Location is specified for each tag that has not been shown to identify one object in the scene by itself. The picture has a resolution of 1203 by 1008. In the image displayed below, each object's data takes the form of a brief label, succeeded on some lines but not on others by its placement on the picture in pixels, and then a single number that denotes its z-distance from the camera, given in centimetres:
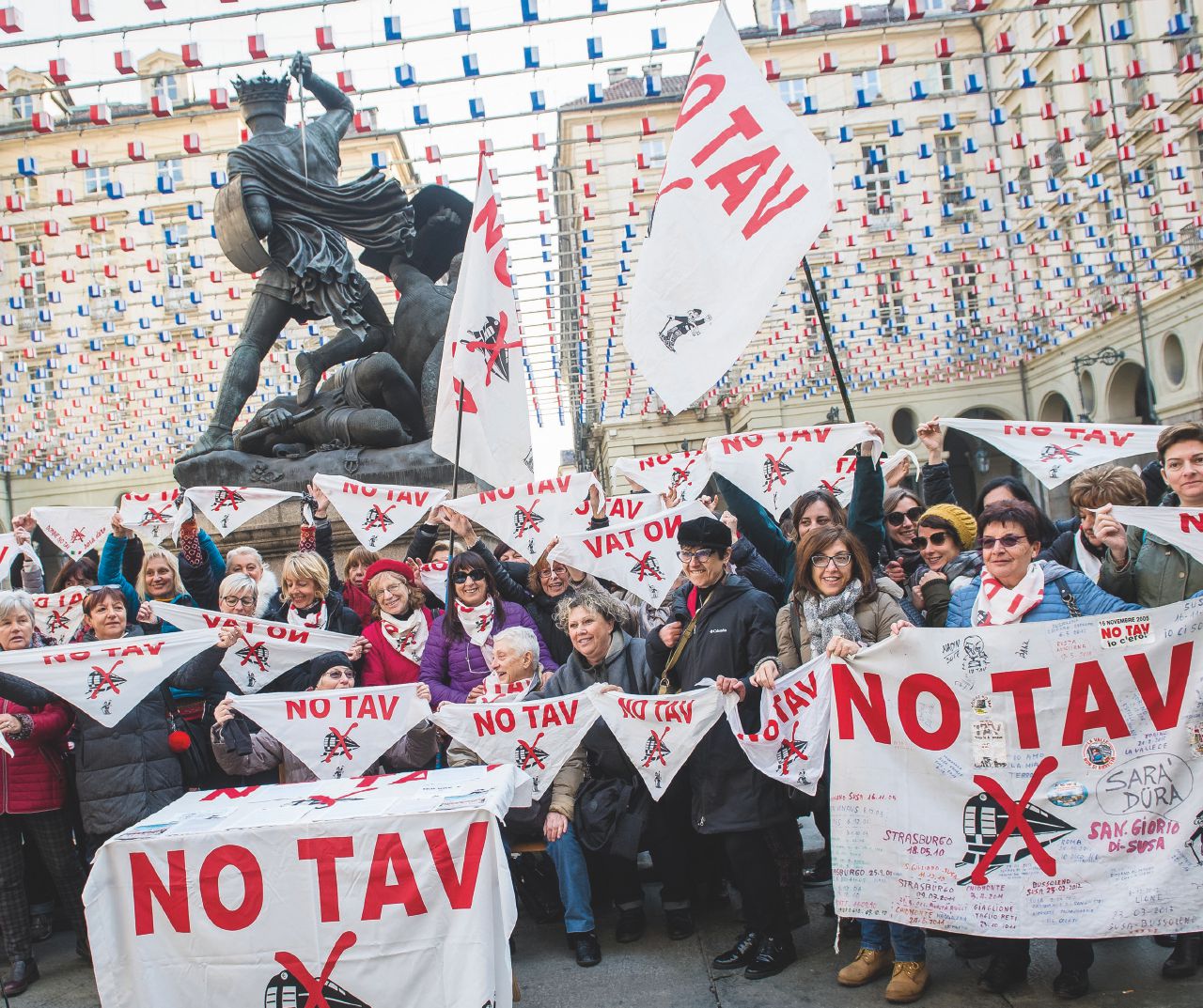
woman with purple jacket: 509
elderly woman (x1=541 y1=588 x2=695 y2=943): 456
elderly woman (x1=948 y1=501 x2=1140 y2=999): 376
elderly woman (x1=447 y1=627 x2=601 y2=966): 438
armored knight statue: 790
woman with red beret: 516
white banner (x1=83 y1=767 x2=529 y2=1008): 350
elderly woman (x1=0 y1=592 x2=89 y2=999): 457
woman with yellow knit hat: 454
